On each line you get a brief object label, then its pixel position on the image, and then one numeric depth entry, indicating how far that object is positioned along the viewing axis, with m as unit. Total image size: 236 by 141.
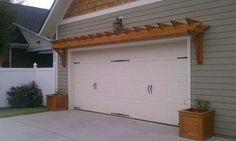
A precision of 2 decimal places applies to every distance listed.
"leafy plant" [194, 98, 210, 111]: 4.42
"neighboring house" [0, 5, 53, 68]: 10.87
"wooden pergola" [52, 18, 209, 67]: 4.48
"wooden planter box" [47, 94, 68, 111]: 6.84
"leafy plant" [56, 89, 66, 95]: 7.10
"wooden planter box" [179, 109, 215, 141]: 4.14
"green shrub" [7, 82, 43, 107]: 7.67
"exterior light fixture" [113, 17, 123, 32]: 5.77
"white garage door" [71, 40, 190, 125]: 5.02
